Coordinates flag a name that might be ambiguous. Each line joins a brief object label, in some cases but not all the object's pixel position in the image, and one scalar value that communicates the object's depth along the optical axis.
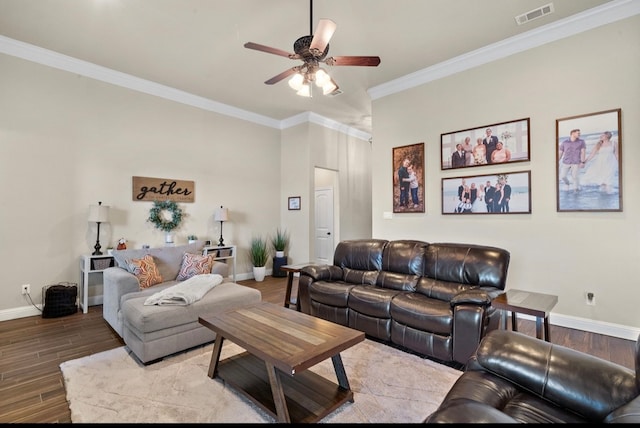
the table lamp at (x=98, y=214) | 3.84
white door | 6.78
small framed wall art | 6.16
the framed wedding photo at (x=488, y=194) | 3.53
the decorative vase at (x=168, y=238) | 4.63
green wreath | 4.57
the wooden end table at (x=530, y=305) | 2.21
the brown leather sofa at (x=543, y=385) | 1.20
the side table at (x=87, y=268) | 3.72
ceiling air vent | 2.96
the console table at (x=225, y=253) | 4.95
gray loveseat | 2.46
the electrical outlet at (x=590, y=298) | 3.13
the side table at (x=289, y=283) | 3.87
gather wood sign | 4.49
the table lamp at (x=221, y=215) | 5.17
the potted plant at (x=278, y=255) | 6.04
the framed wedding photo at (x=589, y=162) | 3.00
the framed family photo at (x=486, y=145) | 3.55
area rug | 1.82
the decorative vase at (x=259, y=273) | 5.64
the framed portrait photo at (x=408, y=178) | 4.40
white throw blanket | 2.66
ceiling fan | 2.35
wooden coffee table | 1.71
